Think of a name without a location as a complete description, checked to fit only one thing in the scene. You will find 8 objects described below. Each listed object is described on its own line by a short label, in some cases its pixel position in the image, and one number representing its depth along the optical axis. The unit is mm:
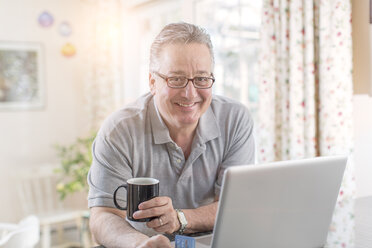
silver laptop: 941
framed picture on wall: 4172
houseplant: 3781
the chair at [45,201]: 3801
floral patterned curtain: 2174
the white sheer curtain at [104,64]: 4359
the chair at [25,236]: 1726
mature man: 1379
